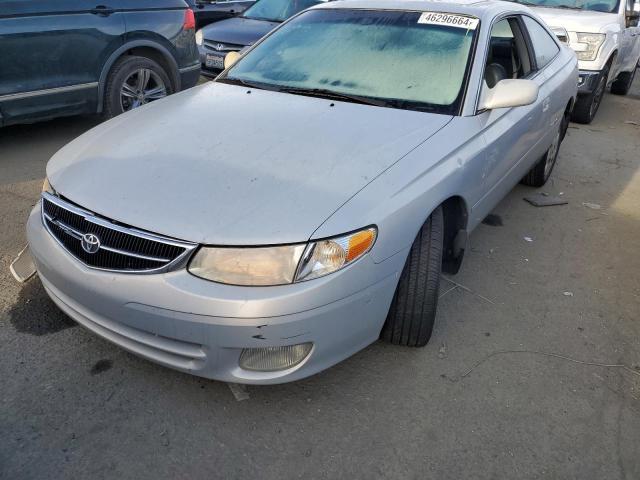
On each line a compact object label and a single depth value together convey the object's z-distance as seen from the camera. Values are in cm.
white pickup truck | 702
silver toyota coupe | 200
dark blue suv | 460
